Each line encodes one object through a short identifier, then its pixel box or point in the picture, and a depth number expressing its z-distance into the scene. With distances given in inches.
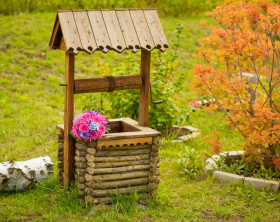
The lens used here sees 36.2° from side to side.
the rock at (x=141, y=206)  186.4
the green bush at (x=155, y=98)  267.7
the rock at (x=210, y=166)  221.6
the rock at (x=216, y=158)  230.5
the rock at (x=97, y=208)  178.7
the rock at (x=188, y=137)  271.0
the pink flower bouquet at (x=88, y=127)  173.2
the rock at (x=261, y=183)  206.1
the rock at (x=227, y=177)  211.9
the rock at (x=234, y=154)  236.5
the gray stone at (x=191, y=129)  289.9
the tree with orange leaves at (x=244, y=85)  204.3
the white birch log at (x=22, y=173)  194.9
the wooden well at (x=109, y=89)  173.8
